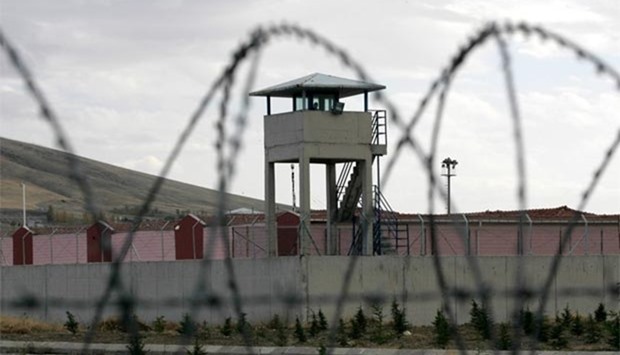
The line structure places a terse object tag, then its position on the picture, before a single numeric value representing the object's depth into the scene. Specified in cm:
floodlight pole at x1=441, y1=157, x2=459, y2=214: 8294
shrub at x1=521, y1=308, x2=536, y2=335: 3089
